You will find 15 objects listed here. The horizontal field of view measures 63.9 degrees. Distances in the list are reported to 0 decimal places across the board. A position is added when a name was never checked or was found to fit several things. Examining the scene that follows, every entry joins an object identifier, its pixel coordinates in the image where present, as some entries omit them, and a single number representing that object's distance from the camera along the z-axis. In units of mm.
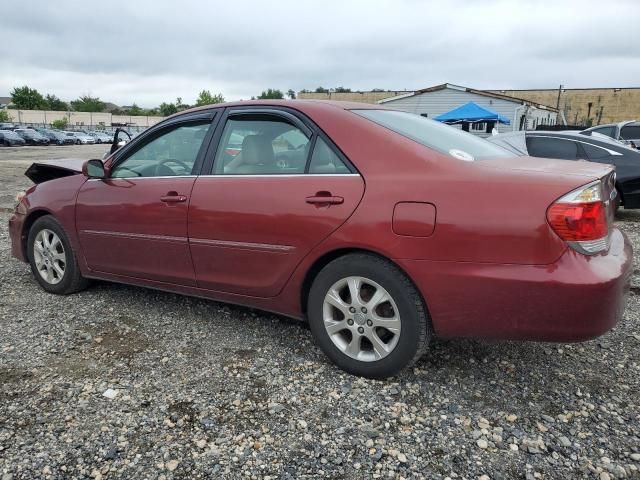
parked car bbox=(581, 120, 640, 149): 12602
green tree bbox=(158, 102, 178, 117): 100712
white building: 28625
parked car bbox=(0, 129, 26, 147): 38750
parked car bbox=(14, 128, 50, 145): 41659
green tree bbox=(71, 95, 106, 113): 105250
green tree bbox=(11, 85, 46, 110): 87562
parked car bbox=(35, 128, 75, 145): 45362
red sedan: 2387
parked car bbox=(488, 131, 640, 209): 7570
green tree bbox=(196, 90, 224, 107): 88388
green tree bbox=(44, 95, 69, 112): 93288
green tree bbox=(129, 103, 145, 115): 109562
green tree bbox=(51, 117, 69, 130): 69331
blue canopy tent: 19203
